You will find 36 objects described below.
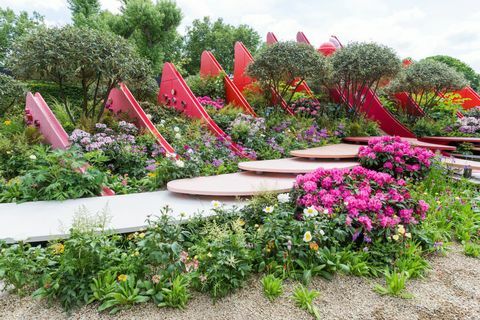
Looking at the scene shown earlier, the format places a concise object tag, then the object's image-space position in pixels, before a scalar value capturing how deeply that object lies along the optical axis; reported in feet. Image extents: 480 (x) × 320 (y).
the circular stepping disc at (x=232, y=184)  12.47
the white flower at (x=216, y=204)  9.38
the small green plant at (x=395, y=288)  7.25
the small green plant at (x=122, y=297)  6.57
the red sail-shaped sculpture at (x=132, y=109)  18.64
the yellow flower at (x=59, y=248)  7.18
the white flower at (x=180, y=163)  14.89
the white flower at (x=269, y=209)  8.30
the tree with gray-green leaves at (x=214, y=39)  84.69
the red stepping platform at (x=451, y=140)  25.39
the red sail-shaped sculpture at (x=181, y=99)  21.63
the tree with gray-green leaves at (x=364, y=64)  25.11
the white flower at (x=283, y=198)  9.79
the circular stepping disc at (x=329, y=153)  18.03
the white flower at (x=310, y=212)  8.45
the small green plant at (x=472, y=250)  9.29
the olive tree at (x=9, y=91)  23.18
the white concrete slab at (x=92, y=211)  9.52
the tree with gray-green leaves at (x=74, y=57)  17.13
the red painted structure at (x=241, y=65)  32.24
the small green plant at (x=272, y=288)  7.05
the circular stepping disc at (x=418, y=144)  22.22
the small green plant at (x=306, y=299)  6.64
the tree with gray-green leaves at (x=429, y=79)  29.60
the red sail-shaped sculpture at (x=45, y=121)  16.97
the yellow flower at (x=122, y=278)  6.86
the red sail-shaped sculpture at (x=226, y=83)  27.53
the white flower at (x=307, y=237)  7.68
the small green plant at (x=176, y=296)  6.71
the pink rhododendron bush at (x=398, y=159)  14.07
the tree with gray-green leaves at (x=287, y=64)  24.54
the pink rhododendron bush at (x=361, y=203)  8.70
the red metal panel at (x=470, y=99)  36.35
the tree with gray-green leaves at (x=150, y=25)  57.47
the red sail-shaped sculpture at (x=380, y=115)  30.83
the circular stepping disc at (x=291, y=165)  15.39
